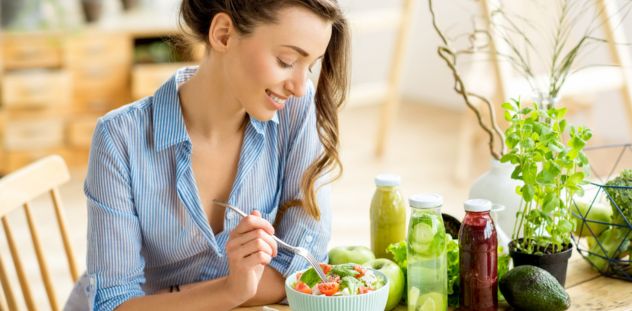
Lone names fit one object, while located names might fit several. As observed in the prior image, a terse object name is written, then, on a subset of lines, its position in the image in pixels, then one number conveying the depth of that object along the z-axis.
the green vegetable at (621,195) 2.29
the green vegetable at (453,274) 2.23
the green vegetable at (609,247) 2.32
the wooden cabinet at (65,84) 5.48
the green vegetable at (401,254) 2.28
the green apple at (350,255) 2.32
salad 2.11
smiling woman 2.24
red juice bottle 2.16
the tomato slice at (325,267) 2.19
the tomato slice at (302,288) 2.13
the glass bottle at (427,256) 2.14
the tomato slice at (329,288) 2.11
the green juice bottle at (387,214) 2.39
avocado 2.16
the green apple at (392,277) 2.22
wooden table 2.23
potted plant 2.20
